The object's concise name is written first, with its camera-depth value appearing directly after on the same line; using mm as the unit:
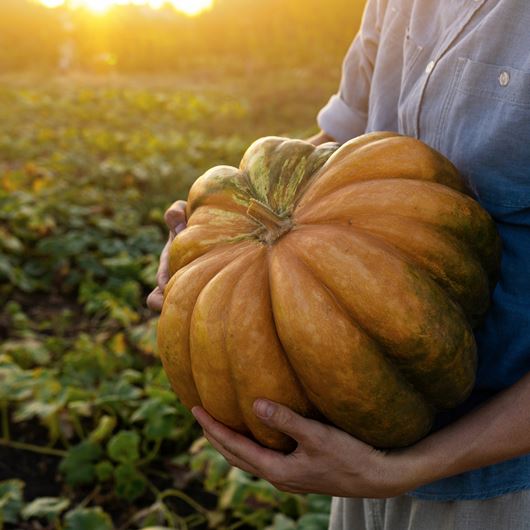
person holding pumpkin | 1315
